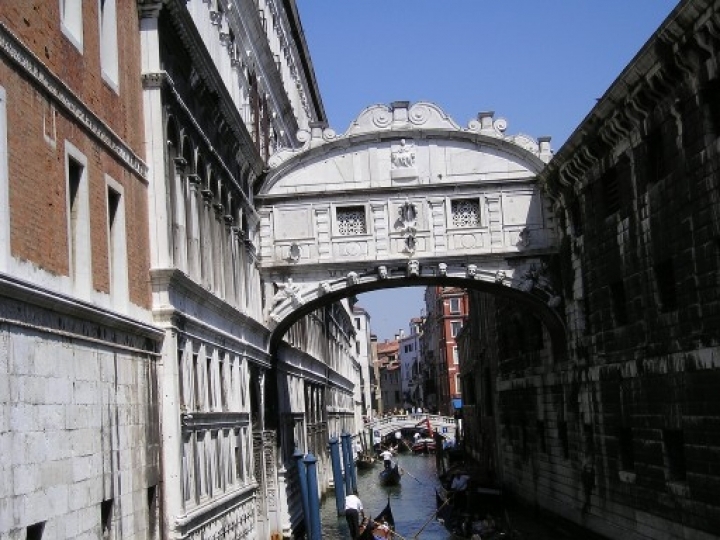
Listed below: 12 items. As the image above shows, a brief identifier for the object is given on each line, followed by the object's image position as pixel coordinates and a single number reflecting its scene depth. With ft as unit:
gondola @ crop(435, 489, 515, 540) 65.98
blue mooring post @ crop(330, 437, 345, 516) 95.91
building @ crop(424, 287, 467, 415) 271.69
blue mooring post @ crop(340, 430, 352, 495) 108.27
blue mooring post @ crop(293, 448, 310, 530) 71.31
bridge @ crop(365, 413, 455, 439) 229.66
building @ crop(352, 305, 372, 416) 287.07
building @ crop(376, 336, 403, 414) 444.55
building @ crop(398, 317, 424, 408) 393.21
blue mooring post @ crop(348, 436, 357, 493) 112.37
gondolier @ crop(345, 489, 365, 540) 71.75
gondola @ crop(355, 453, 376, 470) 162.57
